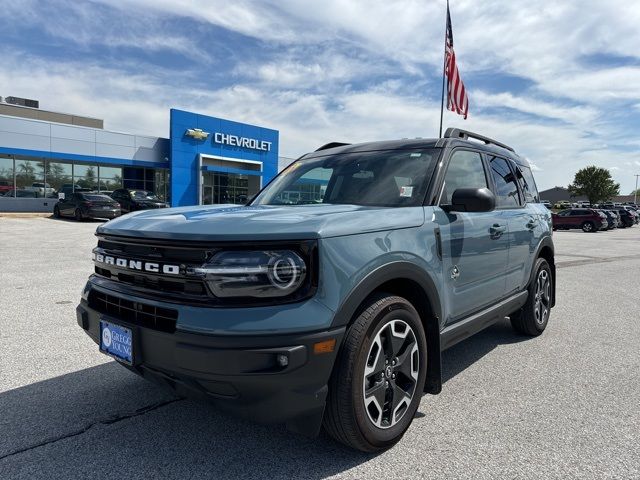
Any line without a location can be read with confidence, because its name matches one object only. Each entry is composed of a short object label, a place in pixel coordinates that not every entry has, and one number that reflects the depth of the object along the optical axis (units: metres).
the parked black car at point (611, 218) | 33.86
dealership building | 25.89
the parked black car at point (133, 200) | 23.69
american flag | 15.45
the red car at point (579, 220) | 31.20
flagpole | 14.54
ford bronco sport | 2.14
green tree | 88.31
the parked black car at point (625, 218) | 39.06
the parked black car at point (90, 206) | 21.39
